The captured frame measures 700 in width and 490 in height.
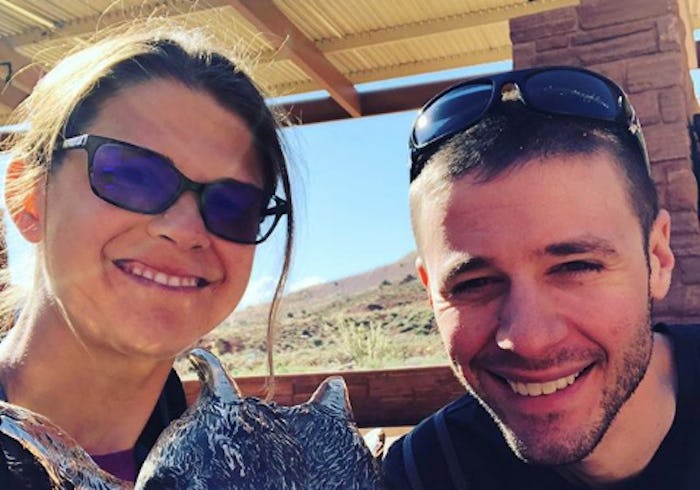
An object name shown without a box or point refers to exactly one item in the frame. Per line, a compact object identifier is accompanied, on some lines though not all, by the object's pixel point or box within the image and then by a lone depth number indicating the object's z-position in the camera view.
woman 0.37
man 0.39
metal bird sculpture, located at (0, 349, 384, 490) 0.21
